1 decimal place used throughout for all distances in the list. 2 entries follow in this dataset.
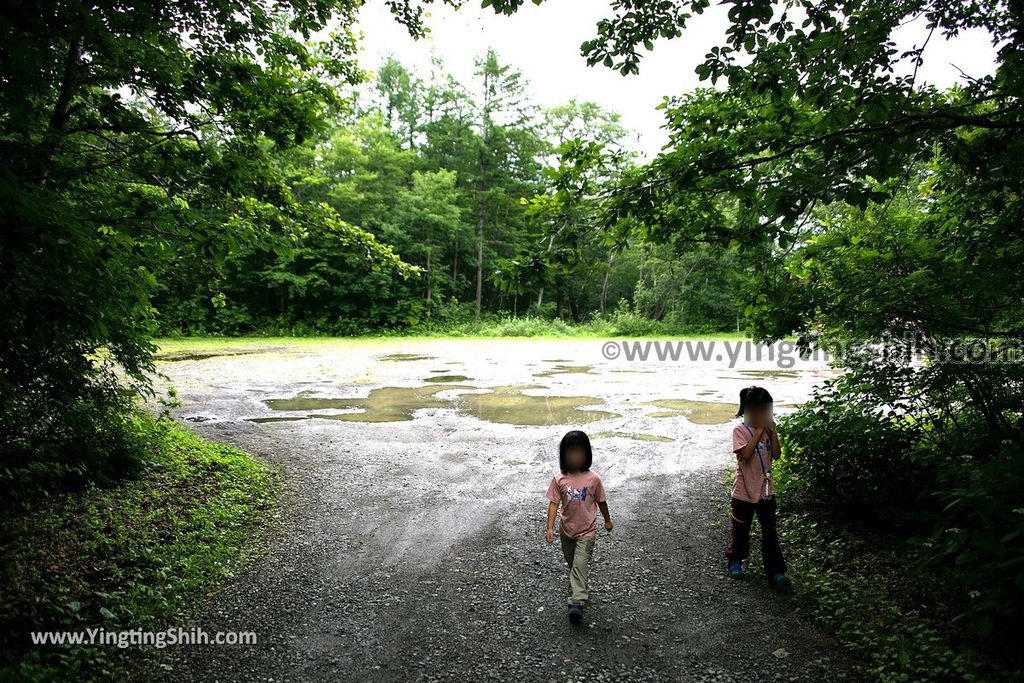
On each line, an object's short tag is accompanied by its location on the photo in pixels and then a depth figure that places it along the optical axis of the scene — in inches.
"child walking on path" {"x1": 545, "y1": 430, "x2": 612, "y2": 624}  150.5
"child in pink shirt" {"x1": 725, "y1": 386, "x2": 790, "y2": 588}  163.9
